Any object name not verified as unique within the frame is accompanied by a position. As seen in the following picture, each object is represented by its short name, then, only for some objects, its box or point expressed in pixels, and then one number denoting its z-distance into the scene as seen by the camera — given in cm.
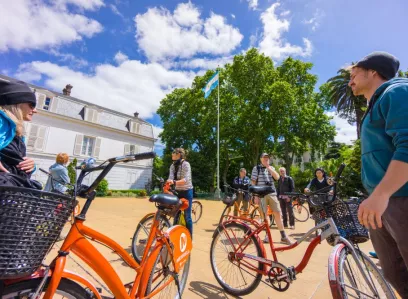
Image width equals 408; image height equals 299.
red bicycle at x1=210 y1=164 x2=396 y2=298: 160
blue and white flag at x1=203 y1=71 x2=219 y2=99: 1829
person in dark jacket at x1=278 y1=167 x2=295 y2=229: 651
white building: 1966
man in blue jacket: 109
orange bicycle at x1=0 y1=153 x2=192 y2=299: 90
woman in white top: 387
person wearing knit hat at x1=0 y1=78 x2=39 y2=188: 119
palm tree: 2461
